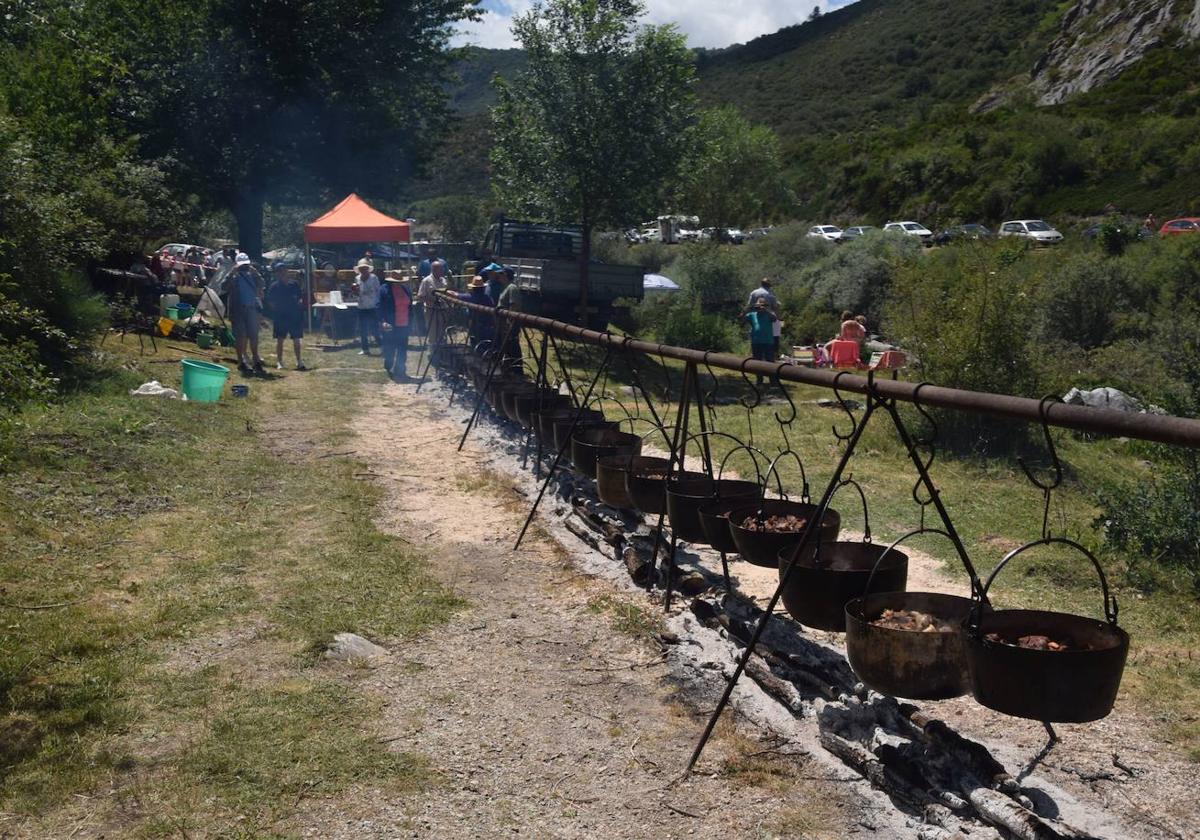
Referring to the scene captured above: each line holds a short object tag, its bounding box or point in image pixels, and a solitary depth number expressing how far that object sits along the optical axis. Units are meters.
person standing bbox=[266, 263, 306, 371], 16.25
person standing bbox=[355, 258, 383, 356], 17.53
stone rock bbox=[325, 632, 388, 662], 5.16
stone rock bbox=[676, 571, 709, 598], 6.07
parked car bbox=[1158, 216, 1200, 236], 34.31
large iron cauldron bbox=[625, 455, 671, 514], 6.12
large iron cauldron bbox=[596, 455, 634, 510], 6.51
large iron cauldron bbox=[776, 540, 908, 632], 4.20
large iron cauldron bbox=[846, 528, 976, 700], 3.62
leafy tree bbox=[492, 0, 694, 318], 18.64
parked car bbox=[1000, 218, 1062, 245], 39.94
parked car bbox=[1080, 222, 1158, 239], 29.57
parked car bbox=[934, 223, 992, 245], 42.66
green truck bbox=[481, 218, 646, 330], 18.75
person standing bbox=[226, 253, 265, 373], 14.80
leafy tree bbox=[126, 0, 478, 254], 26.20
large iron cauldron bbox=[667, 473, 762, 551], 5.58
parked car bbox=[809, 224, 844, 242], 53.97
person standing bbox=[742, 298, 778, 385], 15.00
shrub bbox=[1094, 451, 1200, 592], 6.69
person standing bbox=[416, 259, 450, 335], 17.75
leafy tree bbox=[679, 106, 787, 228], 55.53
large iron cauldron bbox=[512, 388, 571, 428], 9.52
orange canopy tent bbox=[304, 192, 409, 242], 20.28
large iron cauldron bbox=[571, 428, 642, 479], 7.21
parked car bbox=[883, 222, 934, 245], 48.78
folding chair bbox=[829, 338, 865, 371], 16.30
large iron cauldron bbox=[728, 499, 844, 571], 4.79
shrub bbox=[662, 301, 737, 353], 19.86
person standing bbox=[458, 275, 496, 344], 14.90
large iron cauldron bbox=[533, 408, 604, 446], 8.39
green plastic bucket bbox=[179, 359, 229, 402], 11.92
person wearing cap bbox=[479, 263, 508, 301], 15.41
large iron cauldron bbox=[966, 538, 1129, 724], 3.12
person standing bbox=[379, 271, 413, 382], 17.22
